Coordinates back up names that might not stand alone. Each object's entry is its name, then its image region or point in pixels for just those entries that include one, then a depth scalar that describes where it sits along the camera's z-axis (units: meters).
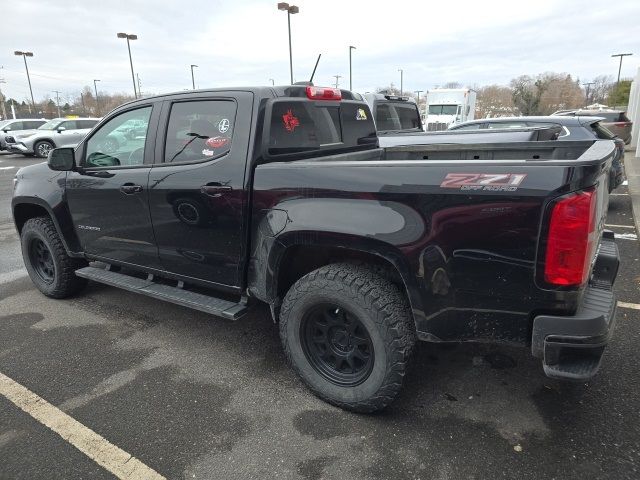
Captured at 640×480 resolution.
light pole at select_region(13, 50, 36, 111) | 46.88
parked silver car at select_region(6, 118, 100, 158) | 19.31
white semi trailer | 25.14
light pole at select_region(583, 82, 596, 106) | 78.89
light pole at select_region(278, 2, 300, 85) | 26.61
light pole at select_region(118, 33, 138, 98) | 35.42
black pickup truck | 1.99
